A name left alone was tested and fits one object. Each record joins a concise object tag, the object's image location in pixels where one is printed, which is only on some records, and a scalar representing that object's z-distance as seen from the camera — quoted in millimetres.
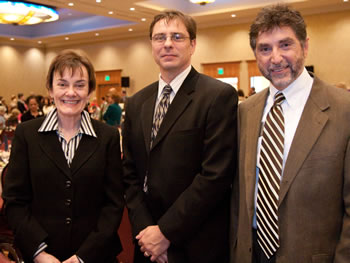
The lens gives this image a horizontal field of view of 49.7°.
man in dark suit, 1994
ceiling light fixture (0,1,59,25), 12781
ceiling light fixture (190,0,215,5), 11214
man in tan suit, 1696
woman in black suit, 1968
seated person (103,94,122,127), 9670
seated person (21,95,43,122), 8039
